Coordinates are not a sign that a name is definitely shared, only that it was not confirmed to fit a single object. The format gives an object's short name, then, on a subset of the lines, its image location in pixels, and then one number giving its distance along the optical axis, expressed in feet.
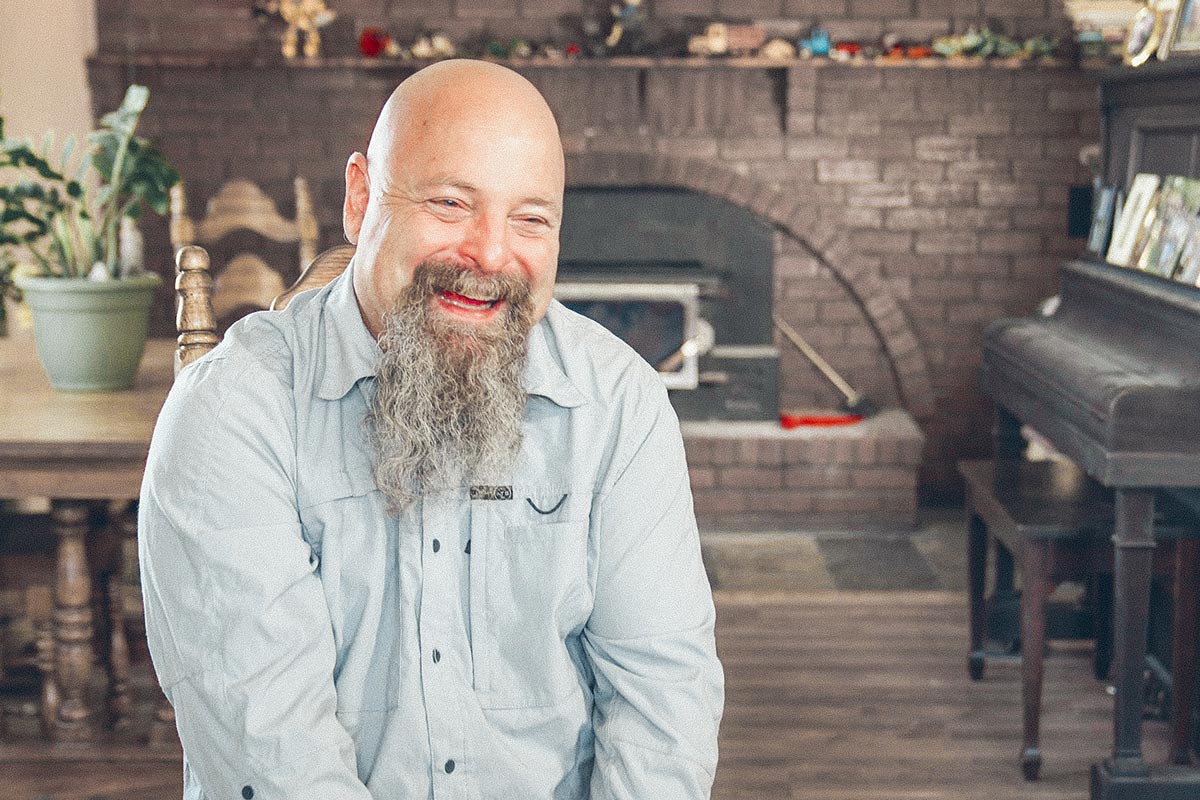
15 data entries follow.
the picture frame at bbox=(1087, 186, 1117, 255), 11.57
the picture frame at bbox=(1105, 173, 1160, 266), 10.84
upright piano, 8.86
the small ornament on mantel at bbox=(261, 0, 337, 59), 16.30
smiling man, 4.97
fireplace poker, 17.30
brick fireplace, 16.49
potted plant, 9.91
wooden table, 8.68
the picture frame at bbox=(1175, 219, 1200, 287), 9.66
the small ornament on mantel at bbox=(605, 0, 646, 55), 16.25
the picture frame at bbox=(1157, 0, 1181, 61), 10.50
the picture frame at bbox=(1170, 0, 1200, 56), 10.25
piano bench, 9.82
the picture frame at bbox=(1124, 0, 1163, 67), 11.02
